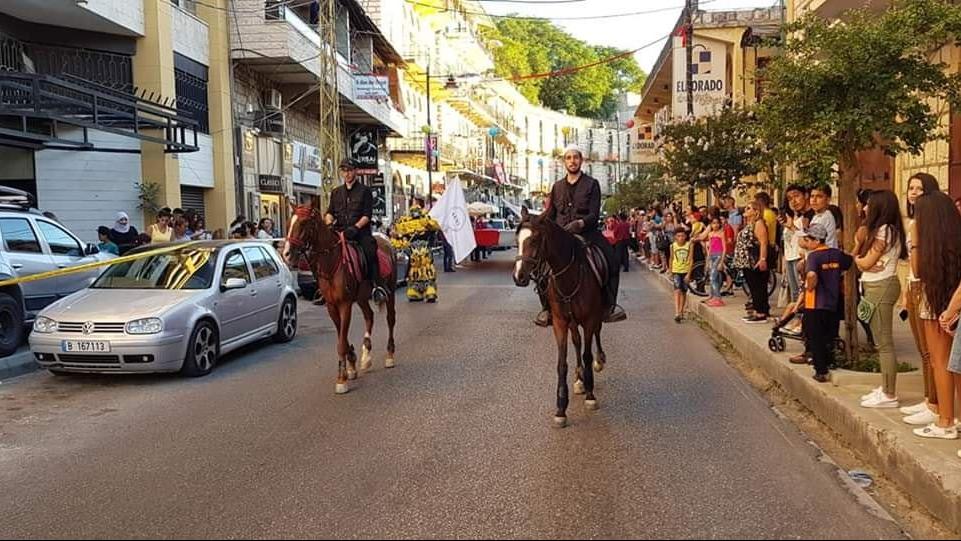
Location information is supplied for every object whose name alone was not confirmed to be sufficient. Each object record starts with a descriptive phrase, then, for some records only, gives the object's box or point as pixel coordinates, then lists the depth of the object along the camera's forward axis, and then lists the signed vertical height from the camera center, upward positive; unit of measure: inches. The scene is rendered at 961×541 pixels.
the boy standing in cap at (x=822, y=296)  313.3 -34.4
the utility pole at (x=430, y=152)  1735.2 +125.9
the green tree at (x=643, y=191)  1594.4 +35.6
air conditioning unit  1132.1 +156.8
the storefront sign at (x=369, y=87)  1194.0 +181.7
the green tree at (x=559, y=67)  3713.1 +716.0
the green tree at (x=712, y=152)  729.0 +48.3
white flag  791.7 -6.2
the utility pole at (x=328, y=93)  909.8 +137.4
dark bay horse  277.7 -27.5
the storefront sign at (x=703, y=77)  1005.2 +159.6
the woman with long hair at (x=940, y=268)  235.1 -18.3
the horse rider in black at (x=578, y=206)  319.6 +1.3
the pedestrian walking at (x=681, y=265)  550.0 -38.0
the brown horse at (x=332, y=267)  342.0 -22.6
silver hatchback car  361.7 -45.2
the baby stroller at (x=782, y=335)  376.2 -59.7
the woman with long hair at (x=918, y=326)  245.3 -38.1
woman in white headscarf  629.9 -13.6
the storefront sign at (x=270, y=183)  1093.1 +41.3
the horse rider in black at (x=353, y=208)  384.2 +2.2
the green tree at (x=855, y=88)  317.4 +45.9
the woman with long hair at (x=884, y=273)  272.5 -22.6
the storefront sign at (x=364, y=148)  1435.8 +113.2
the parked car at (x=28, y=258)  441.7 -23.1
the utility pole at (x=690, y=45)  948.0 +185.4
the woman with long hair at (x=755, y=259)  477.1 -30.5
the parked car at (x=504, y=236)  1422.4 -43.5
